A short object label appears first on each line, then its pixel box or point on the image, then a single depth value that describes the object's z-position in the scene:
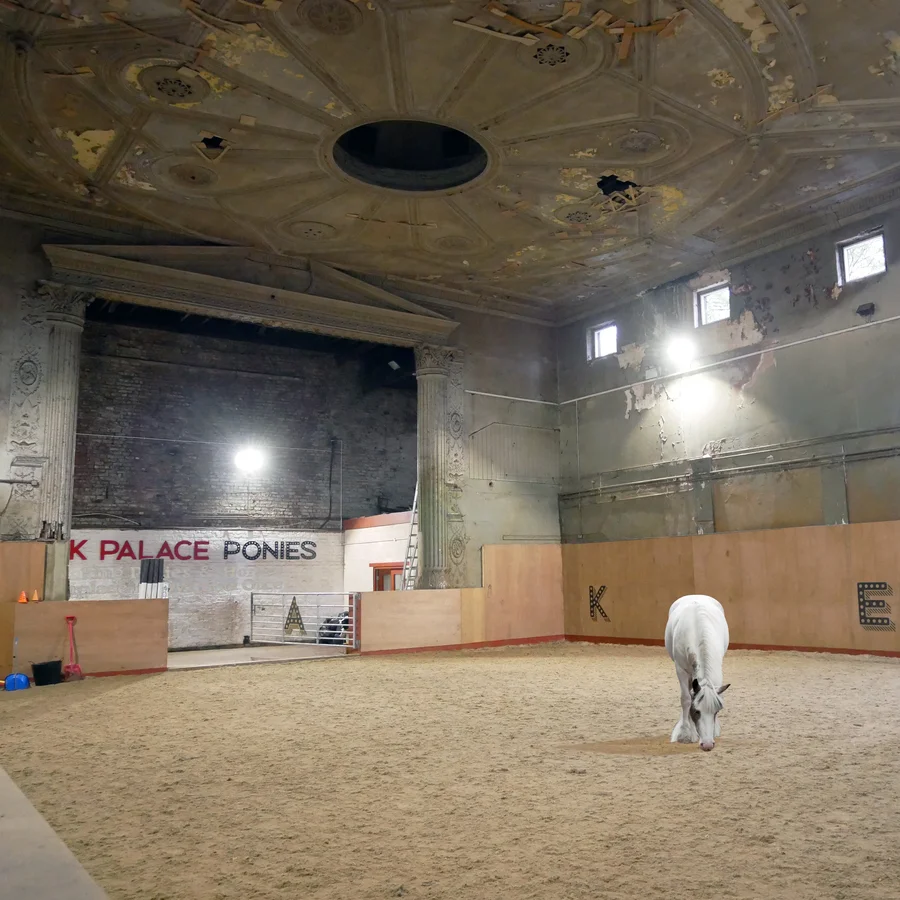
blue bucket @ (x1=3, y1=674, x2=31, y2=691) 9.37
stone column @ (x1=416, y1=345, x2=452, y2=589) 14.29
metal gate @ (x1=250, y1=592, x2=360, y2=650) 16.48
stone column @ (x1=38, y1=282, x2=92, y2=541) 11.13
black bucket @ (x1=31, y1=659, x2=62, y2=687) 9.68
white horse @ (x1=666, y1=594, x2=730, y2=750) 5.35
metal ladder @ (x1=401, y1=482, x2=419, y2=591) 14.56
